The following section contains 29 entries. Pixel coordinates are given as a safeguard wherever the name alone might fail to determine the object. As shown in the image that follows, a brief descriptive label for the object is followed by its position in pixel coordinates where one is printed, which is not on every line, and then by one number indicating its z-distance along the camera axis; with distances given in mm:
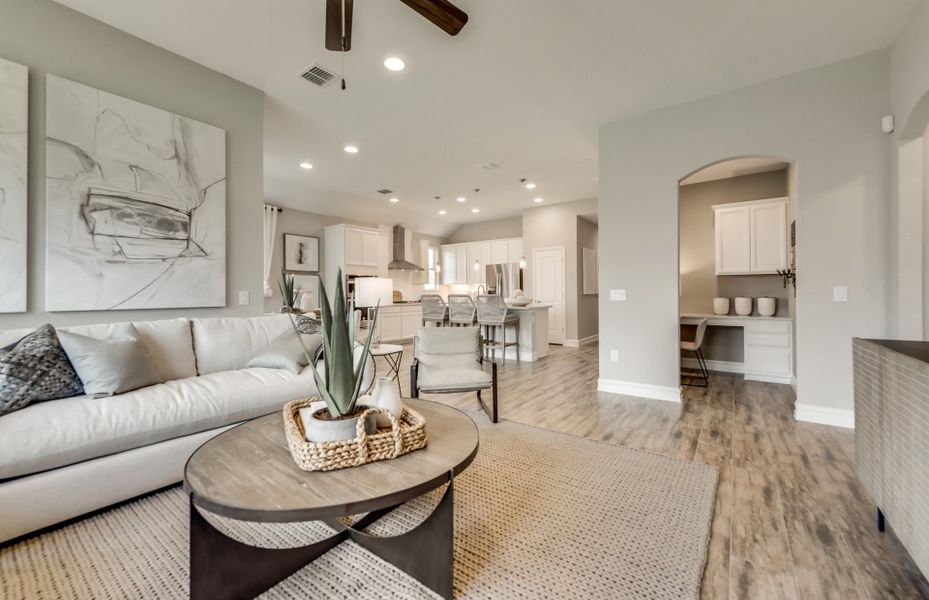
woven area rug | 1305
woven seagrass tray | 1216
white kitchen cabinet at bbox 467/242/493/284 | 8820
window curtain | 6168
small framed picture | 6594
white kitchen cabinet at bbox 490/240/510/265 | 8547
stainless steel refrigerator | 8102
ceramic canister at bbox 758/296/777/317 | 4449
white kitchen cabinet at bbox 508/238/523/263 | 8383
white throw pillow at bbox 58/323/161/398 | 1939
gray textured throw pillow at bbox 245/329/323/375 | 2627
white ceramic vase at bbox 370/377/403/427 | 1451
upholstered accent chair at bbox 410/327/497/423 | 2982
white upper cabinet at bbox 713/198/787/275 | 4363
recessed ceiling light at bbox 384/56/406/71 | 2836
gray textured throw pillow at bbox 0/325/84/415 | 1719
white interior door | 7449
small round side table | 3416
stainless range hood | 8344
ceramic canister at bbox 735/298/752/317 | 4637
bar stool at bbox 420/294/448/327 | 6023
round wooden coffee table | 1042
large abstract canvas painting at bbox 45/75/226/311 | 2348
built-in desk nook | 4195
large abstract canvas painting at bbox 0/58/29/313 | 2133
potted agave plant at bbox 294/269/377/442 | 1297
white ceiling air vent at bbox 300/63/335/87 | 2967
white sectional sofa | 1521
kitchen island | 5773
